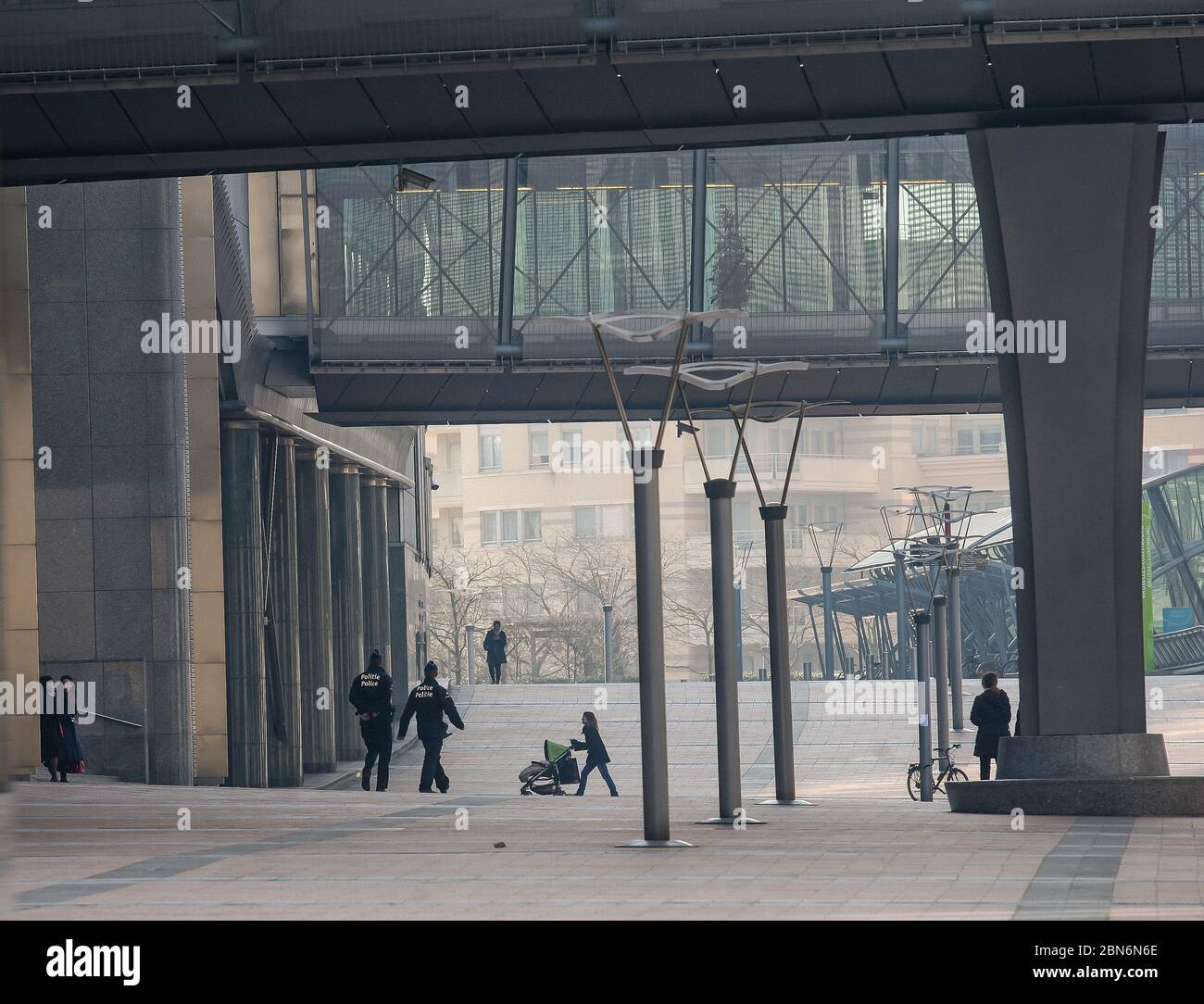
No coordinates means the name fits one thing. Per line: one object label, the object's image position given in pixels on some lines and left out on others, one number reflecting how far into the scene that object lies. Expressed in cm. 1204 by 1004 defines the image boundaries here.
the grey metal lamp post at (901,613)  5497
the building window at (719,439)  11350
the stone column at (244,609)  3147
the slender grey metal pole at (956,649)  4144
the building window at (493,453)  11812
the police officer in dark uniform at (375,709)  2388
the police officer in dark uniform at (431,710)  2288
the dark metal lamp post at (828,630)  6611
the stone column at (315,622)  3891
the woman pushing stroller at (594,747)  2834
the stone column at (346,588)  4297
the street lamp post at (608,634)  6612
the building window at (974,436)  12200
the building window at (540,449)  11656
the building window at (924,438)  12344
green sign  3382
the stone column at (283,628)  3362
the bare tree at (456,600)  9025
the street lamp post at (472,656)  9334
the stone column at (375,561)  4722
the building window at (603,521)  11400
